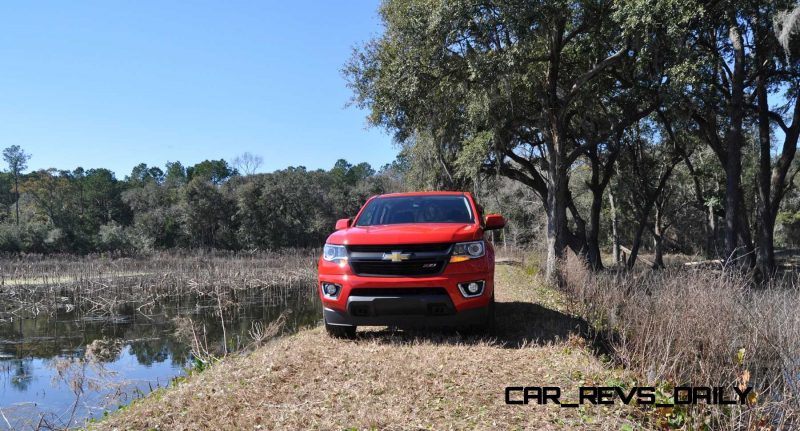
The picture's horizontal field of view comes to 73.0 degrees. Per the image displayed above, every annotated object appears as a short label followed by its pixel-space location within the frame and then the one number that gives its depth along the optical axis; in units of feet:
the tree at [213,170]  260.01
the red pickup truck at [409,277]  18.90
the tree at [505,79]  43.68
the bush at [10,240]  134.82
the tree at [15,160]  187.62
